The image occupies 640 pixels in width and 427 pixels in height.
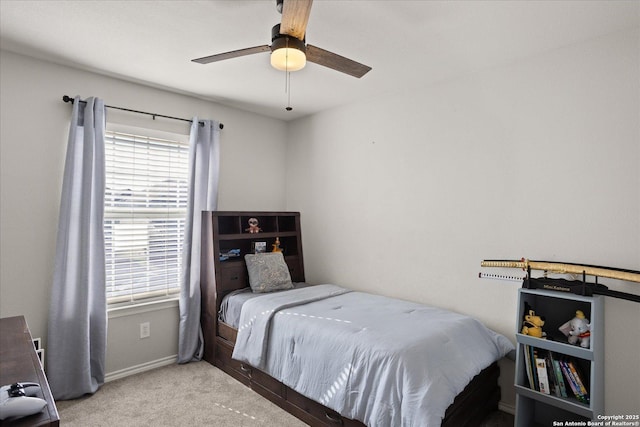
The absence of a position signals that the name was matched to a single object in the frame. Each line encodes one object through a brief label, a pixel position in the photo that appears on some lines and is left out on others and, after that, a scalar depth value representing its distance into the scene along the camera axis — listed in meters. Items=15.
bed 1.82
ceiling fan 1.46
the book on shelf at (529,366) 2.11
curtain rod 2.67
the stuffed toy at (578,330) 2.00
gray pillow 3.17
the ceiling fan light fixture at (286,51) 1.65
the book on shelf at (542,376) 2.06
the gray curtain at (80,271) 2.58
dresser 1.06
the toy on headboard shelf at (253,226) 3.53
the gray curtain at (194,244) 3.25
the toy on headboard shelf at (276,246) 3.65
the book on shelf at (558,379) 2.03
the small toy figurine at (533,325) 2.12
